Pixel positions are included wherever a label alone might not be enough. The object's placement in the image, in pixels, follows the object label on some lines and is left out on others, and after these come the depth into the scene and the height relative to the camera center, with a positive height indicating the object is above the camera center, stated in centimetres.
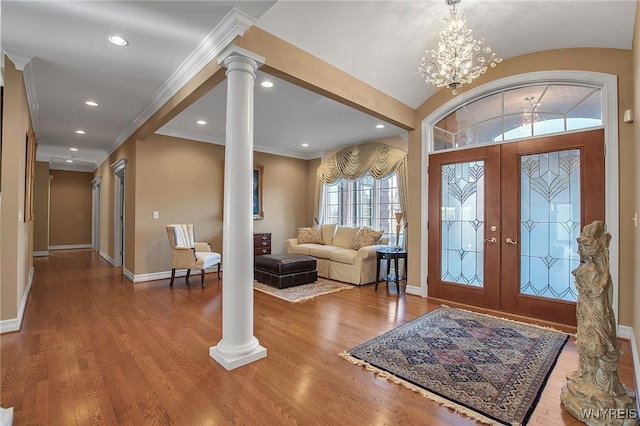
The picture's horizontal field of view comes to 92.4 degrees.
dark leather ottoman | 489 -90
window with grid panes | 627 +28
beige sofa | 527 -65
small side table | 479 -62
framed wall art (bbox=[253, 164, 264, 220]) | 697 +55
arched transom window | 332 +123
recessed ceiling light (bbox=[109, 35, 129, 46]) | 276 +160
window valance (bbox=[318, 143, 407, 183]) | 598 +113
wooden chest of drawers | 675 -62
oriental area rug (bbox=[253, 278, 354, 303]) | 438 -116
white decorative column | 247 -2
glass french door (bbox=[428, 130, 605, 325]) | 329 -3
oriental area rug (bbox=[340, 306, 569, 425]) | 195 -117
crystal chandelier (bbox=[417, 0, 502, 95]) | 268 +145
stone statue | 176 -76
